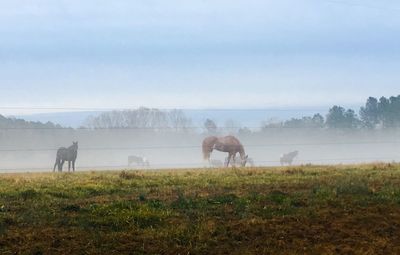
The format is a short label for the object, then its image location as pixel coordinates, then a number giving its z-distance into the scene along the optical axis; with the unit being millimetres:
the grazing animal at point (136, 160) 77019
